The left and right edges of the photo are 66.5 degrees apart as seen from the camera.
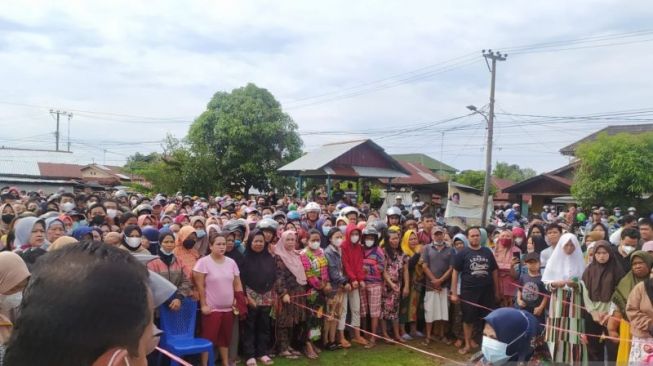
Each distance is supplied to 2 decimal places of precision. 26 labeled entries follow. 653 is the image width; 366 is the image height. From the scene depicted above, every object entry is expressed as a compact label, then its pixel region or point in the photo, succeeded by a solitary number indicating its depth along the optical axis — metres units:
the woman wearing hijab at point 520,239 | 8.52
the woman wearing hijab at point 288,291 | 6.66
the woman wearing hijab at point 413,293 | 7.82
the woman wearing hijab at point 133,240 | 5.86
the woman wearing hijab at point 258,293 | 6.37
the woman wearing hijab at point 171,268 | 5.52
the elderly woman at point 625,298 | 5.32
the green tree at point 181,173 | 24.64
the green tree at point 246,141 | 27.53
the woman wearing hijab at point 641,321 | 4.90
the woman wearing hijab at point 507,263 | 7.47
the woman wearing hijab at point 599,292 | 5.82
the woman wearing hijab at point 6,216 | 7.33
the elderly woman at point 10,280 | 3.53
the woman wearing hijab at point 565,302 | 6.12
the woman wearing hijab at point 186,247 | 6.02
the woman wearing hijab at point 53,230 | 5.73
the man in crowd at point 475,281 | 7.23
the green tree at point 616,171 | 18.89
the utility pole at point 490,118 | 20.92
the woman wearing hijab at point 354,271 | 7.27
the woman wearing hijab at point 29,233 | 5.45
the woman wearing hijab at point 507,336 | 3.54
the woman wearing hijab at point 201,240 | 6.98
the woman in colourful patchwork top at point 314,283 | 6.88
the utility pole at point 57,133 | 49.56
